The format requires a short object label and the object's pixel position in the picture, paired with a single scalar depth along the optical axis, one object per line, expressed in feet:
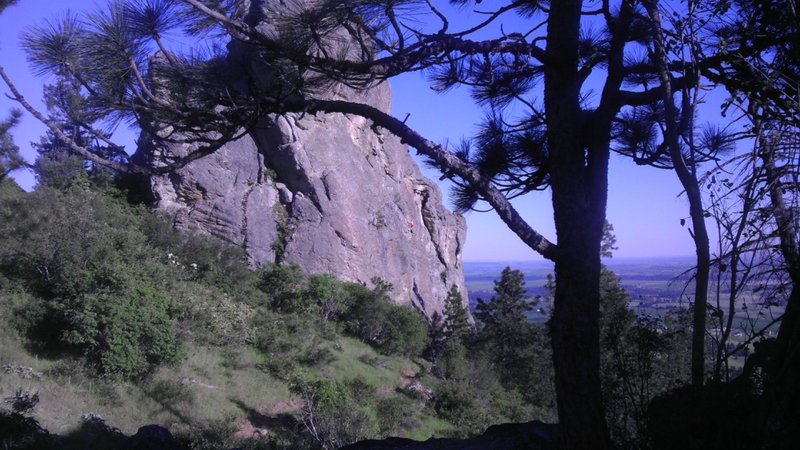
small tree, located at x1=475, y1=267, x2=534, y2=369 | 74.59
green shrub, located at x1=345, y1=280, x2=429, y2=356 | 71.77
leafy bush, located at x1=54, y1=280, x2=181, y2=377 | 38.93
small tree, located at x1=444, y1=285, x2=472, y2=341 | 81.61
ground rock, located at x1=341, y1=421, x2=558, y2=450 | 11.71
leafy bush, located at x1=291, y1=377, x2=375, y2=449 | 27.35
